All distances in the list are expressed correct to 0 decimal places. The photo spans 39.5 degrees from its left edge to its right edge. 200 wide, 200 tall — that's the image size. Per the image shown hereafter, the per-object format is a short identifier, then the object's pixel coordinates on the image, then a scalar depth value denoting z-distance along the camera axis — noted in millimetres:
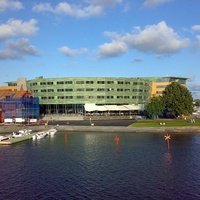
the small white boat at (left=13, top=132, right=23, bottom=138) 91775
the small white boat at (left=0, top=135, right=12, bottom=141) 85050
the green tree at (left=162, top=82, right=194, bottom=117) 127500
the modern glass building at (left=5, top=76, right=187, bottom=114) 146125
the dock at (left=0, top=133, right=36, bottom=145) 81312
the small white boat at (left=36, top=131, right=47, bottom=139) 91469
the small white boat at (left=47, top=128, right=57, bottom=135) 97381
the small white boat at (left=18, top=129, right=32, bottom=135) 97562
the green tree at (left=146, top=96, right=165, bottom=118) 128000
